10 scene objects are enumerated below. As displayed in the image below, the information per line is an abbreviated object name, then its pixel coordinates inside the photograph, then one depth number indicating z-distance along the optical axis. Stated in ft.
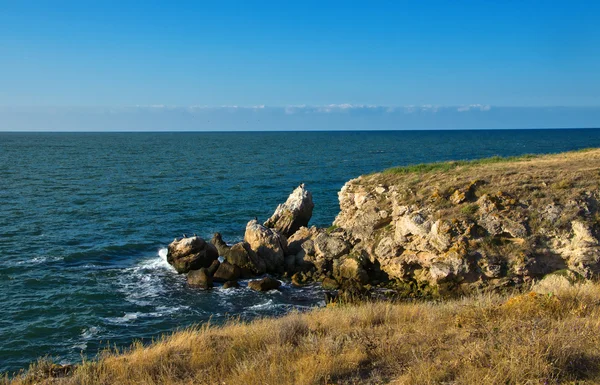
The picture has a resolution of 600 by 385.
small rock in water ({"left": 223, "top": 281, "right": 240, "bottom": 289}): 81.12
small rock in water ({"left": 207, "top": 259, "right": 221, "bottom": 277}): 85.65
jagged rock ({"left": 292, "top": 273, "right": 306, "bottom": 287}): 82.25
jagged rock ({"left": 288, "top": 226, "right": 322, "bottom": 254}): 94.22
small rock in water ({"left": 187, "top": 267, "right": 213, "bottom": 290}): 81.82
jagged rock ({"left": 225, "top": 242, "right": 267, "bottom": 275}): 87.55
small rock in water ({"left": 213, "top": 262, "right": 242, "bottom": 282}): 84.33
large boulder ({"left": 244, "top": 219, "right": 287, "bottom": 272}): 89.97
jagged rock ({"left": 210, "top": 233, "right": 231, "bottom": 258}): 92.66
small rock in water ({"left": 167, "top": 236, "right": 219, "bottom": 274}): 88.89
